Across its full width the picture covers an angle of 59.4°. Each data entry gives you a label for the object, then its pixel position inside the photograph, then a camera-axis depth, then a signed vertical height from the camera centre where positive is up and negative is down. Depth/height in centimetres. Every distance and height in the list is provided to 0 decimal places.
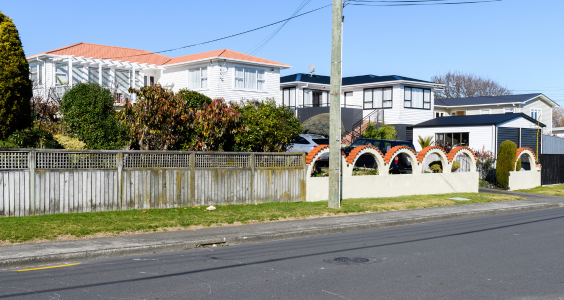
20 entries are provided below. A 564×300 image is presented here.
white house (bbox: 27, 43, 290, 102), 3059 +519
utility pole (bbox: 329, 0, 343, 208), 1523 +148
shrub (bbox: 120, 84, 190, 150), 1565 +92
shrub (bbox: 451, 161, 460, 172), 2528 -85
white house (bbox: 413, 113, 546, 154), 3416 +129
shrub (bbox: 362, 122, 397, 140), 3581 +121
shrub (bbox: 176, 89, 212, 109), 1803 +179
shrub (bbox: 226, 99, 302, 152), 1759 +63
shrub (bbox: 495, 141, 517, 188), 2611 -71
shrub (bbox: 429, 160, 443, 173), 2459 -89
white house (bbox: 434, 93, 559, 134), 4822 +428
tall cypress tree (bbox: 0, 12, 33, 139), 1279 +172
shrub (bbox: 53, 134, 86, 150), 1647 +16
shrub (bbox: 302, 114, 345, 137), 3382 +160
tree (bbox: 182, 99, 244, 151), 1616 +74
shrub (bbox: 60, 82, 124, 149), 1731 +99
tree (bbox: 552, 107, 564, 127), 9112 +606
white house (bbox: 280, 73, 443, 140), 4131 +459
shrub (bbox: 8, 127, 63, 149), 1484 +25
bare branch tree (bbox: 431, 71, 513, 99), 8012 +1000
